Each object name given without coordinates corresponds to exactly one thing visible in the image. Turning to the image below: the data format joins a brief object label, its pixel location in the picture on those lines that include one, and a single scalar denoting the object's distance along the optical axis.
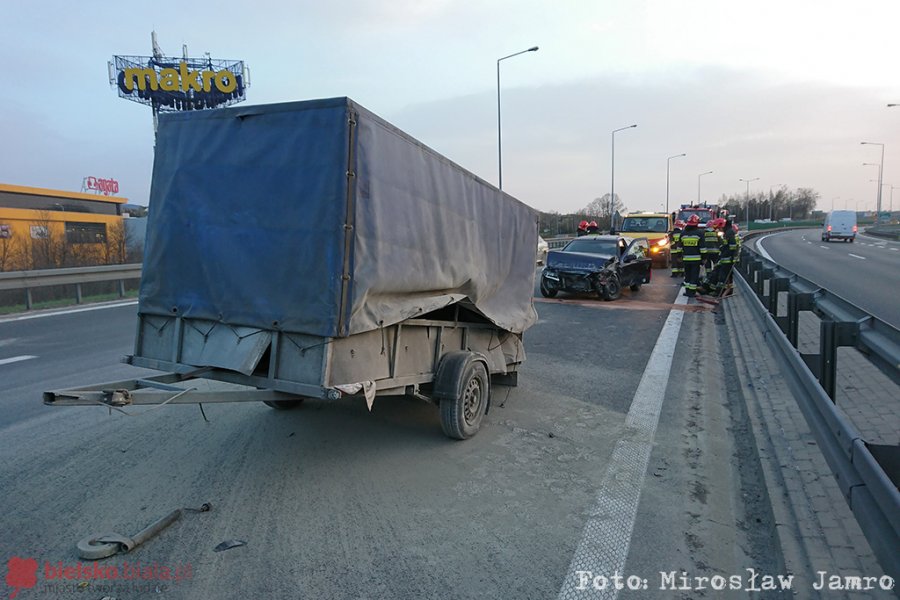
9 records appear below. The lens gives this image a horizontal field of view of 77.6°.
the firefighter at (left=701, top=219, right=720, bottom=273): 14.05
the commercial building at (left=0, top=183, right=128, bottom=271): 17.06
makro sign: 36.94
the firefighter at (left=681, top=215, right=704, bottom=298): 14.16
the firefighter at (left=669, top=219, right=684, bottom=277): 18.61
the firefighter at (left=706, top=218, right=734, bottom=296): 14.09
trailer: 3.65
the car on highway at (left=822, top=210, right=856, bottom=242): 42.03
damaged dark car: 13.85
